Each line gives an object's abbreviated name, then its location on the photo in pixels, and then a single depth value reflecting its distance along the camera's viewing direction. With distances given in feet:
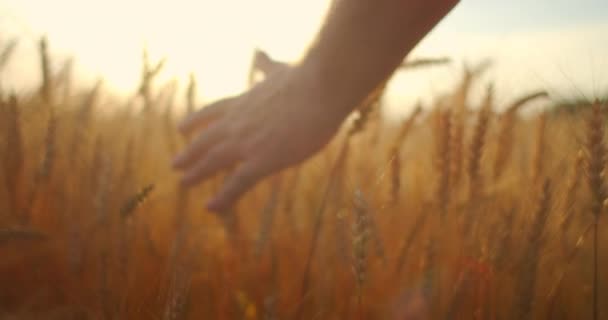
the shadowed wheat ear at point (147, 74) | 3.91
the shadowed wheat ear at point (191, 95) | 4.03
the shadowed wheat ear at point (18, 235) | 2.36
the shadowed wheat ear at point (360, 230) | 2.26
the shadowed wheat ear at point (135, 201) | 2.62
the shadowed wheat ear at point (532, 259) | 2.41
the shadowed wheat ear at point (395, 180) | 3.54
